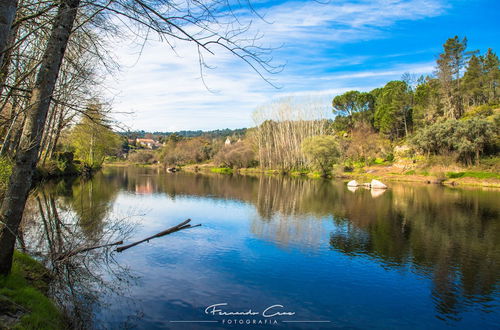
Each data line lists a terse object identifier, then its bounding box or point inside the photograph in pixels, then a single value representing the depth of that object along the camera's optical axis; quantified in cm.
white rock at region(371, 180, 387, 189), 3809
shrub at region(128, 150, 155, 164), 9875
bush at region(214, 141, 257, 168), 7475
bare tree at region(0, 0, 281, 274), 531
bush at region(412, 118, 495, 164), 4353
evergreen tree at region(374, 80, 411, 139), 6362
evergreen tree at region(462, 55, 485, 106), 6059
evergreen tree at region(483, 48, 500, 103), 6069
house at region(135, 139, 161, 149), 14068
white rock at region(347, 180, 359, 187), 4015
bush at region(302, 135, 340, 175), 5506
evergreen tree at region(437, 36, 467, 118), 5902
